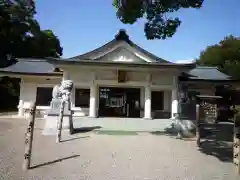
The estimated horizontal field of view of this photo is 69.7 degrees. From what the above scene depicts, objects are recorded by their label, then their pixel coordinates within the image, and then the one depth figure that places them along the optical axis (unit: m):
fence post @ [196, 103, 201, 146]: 6.34
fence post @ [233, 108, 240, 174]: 4.45
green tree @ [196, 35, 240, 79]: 25.88
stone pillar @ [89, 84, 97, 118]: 11.46
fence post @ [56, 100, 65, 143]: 6.15
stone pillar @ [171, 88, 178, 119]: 11.58
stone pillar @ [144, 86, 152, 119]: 11.58
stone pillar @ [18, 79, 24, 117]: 12.59
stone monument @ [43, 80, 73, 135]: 7.35
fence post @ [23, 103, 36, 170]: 3.92
